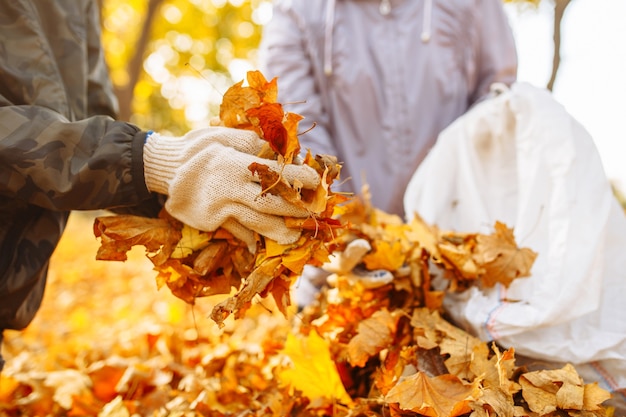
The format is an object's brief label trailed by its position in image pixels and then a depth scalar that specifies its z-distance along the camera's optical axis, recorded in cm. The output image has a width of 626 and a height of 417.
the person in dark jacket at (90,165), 105
